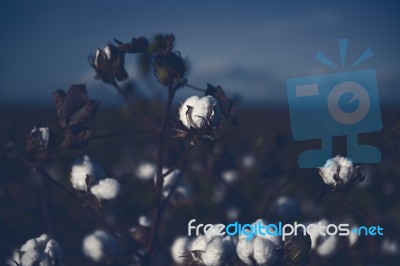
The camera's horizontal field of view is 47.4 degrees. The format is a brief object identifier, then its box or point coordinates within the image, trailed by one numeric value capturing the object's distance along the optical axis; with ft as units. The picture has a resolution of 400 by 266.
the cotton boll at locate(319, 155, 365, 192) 4.44
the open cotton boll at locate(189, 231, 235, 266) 4.23
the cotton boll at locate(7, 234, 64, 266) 4.27
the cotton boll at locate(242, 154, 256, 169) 9.38
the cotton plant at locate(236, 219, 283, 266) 4.07
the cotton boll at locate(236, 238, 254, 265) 4.12
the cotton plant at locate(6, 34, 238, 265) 4.47
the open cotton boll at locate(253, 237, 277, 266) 4.05
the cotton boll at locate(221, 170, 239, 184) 7.70
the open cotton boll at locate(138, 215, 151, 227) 5.51
